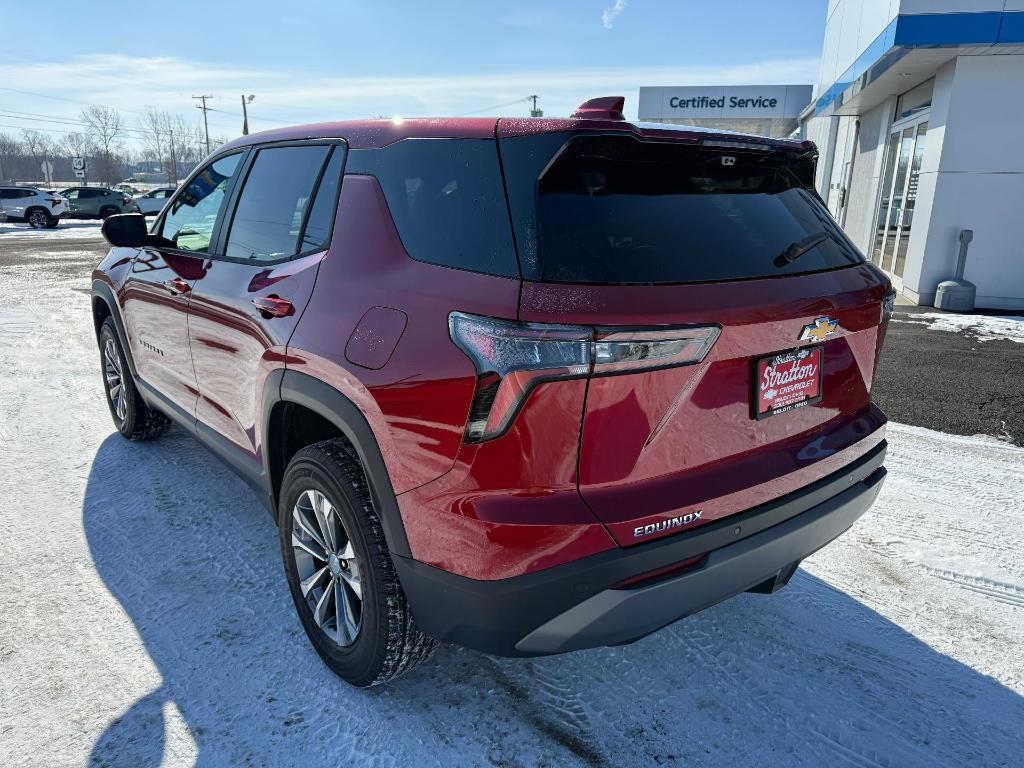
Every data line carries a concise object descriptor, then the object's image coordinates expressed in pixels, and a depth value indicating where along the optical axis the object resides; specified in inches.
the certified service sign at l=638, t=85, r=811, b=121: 1155.9
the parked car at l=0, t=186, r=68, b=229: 1129.4
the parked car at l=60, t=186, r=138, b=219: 1259.2
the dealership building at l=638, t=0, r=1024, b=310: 387.9
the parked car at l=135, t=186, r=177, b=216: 1243.8
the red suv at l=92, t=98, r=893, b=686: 69.0
